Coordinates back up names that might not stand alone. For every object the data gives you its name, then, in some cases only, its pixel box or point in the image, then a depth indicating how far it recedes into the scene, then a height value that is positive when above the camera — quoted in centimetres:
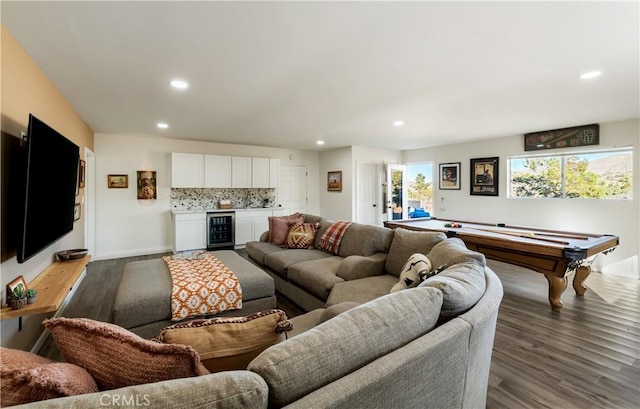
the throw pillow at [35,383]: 62 -40
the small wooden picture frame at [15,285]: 182 -52
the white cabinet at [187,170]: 578 +68
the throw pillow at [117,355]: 77 -41
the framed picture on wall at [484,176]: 586 +54
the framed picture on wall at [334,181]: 729 +56
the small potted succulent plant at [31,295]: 187 -60
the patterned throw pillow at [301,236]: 391 -45
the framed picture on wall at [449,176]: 654 +60
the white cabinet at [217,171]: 611 +69
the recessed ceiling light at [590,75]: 262 +116
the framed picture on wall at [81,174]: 399 +42
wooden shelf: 178 -63
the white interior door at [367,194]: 709 +21
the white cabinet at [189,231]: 564 -55
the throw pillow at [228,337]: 98 -47
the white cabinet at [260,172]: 666 +71
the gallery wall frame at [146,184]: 567 +38
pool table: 289 -49
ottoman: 214 -73
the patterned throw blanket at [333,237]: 353 -42
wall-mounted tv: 188 +11
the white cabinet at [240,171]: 641 +71
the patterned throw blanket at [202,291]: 227 -71
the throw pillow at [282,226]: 414 -33
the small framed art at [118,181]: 539 +42
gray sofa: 66 -49
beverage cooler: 595 -56
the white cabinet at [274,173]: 688 +72
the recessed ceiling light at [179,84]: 281 +117
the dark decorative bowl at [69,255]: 295 -52
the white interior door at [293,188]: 749 +39
